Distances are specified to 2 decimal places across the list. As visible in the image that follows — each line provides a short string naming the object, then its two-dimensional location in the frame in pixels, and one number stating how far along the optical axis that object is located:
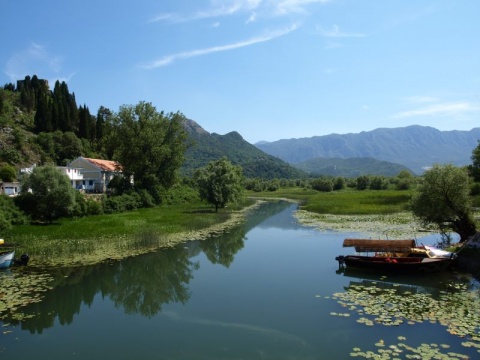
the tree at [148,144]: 62.59
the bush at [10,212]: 36.94
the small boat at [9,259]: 25.62
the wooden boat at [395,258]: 23.09
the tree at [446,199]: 29.23
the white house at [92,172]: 71.12
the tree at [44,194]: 40.31
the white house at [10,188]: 50.51
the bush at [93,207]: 48.06
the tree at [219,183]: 60.91
